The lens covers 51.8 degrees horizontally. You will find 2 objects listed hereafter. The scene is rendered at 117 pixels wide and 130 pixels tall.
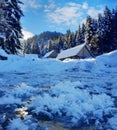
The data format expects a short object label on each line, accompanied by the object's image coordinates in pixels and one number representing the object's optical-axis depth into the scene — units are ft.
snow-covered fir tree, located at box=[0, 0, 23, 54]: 43.99
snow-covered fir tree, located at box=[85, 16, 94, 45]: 87.48
